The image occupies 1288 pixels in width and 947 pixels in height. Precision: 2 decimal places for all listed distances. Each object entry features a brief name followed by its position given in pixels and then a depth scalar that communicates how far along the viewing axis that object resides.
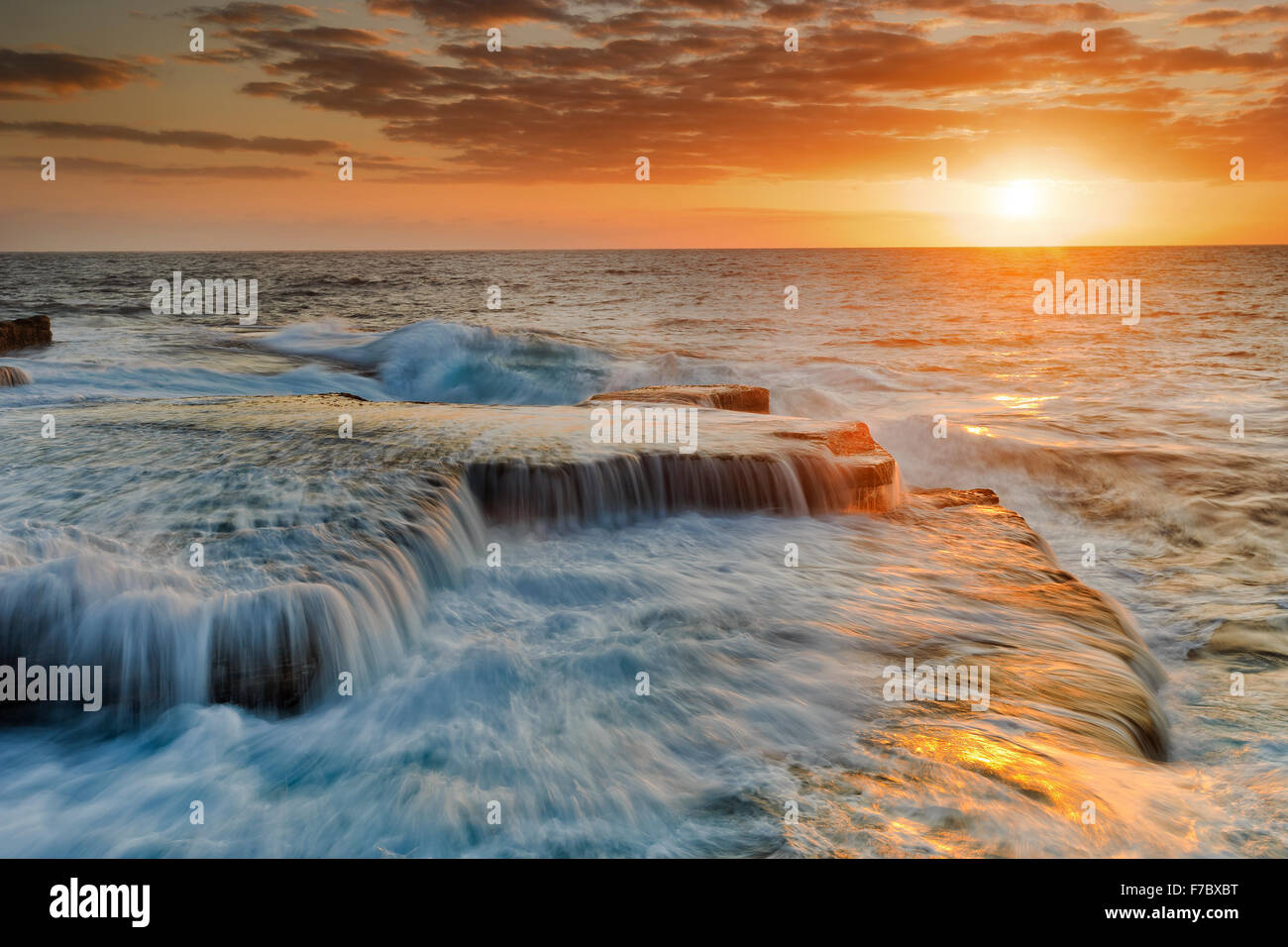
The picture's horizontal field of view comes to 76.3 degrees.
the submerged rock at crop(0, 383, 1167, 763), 4.94
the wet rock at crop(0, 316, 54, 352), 18.94
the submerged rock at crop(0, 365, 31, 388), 13.41
